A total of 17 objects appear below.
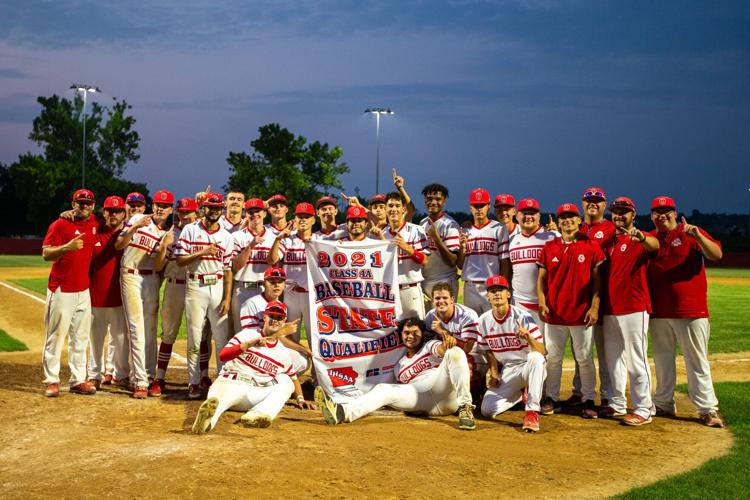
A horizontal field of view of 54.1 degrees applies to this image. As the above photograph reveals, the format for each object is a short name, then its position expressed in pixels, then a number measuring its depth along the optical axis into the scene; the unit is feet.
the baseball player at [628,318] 26.04
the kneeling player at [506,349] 26.00
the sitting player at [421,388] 25.02
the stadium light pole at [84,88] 172.24
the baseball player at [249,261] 29.43
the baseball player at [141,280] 29.04
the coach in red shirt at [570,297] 26.71
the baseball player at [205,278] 28.63
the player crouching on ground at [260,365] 25.40
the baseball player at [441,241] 29.91
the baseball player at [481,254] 29.30
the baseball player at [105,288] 30.01
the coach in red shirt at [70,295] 28.63
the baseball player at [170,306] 29.78
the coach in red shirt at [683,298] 25.96
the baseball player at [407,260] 29.40
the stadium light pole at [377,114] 168.86
